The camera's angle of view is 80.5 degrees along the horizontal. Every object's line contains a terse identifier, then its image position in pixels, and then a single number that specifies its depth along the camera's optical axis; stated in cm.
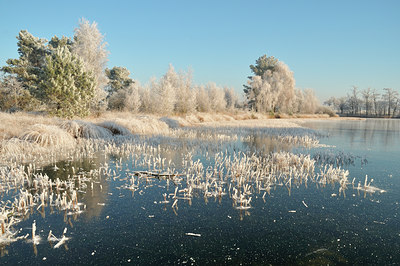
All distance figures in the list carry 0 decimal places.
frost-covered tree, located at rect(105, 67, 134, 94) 5159
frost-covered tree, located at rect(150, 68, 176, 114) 3969
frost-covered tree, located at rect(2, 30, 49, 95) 3319
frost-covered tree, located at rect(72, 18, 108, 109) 3194
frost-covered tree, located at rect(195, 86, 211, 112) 5834
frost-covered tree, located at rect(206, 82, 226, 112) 6129
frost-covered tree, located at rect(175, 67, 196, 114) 4669
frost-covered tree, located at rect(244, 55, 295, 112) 5906
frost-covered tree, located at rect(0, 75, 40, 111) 3012
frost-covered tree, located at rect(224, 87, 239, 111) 8601
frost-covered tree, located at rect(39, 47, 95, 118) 2066
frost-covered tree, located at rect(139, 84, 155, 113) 4456
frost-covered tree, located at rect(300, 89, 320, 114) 8088
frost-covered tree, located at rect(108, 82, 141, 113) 4131
